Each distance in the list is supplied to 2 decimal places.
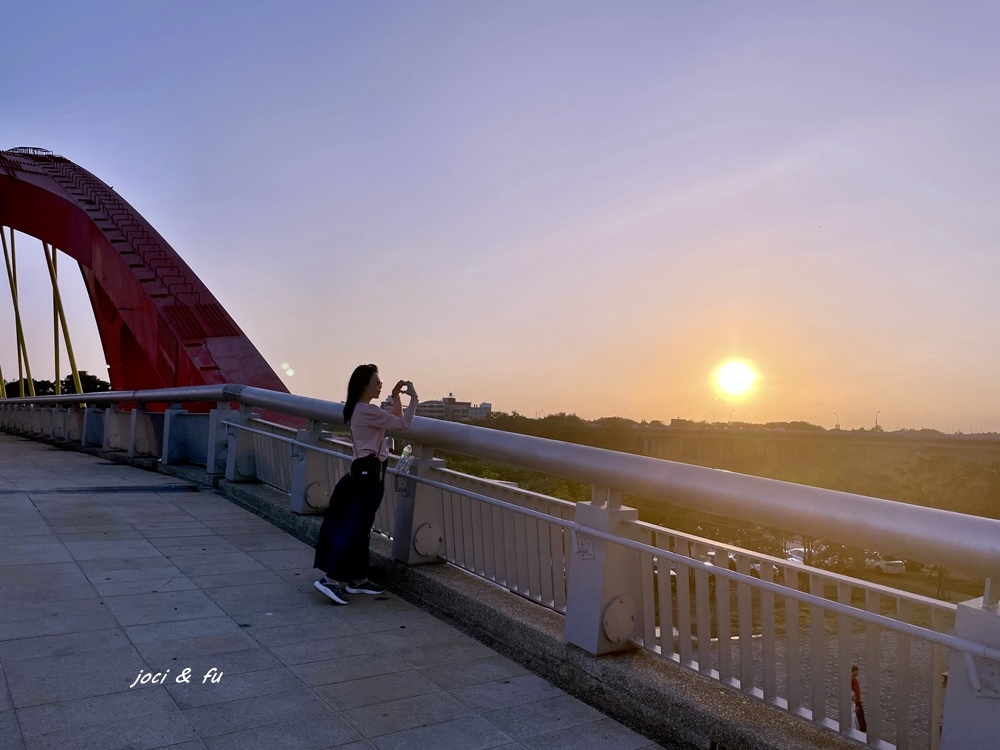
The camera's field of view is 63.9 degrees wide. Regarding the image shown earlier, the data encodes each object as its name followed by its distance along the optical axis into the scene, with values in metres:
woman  5.00
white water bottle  5.32
